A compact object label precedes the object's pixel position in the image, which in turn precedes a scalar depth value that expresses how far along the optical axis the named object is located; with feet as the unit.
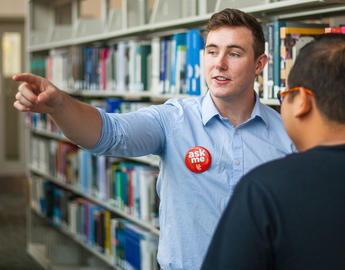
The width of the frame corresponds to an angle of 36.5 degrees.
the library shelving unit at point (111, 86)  8.09
